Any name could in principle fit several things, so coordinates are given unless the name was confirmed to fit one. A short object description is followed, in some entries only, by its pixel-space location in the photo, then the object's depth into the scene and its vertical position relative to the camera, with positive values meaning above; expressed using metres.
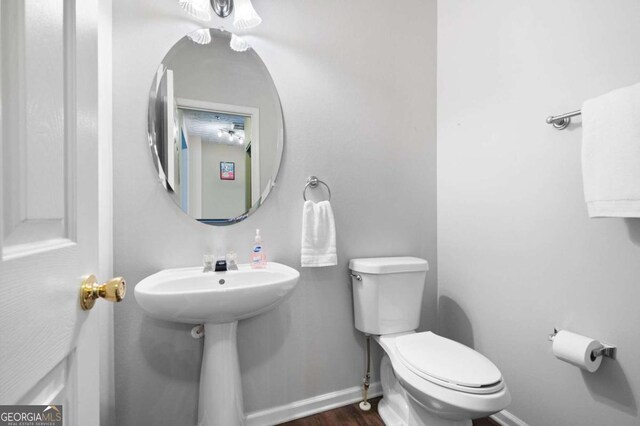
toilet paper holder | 1.03 -0.53
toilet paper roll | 1.02 -0.52
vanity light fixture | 1.32 +0.96
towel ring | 1.53 +0.16
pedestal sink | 0.98 -0.35
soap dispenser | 1.35 -0.22
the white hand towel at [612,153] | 0.89 +0.19
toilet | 0.97 -0.61
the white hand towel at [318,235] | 1.45 -0.13
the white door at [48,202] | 0.32 +0.02
